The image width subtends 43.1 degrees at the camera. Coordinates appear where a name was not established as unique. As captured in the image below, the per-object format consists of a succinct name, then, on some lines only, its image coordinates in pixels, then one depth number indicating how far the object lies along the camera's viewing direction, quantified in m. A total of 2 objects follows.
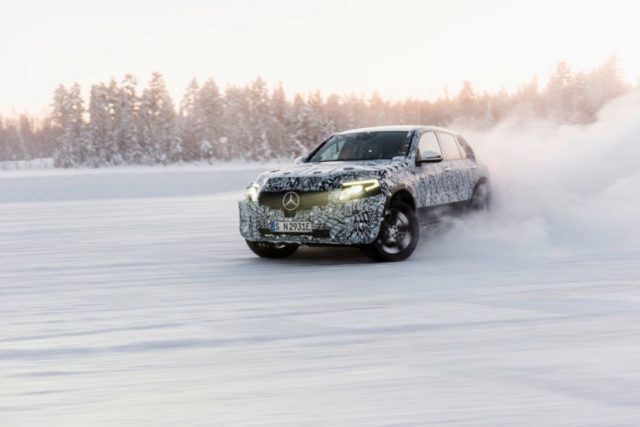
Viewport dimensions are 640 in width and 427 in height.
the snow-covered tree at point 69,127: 104.88
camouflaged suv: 9.12
